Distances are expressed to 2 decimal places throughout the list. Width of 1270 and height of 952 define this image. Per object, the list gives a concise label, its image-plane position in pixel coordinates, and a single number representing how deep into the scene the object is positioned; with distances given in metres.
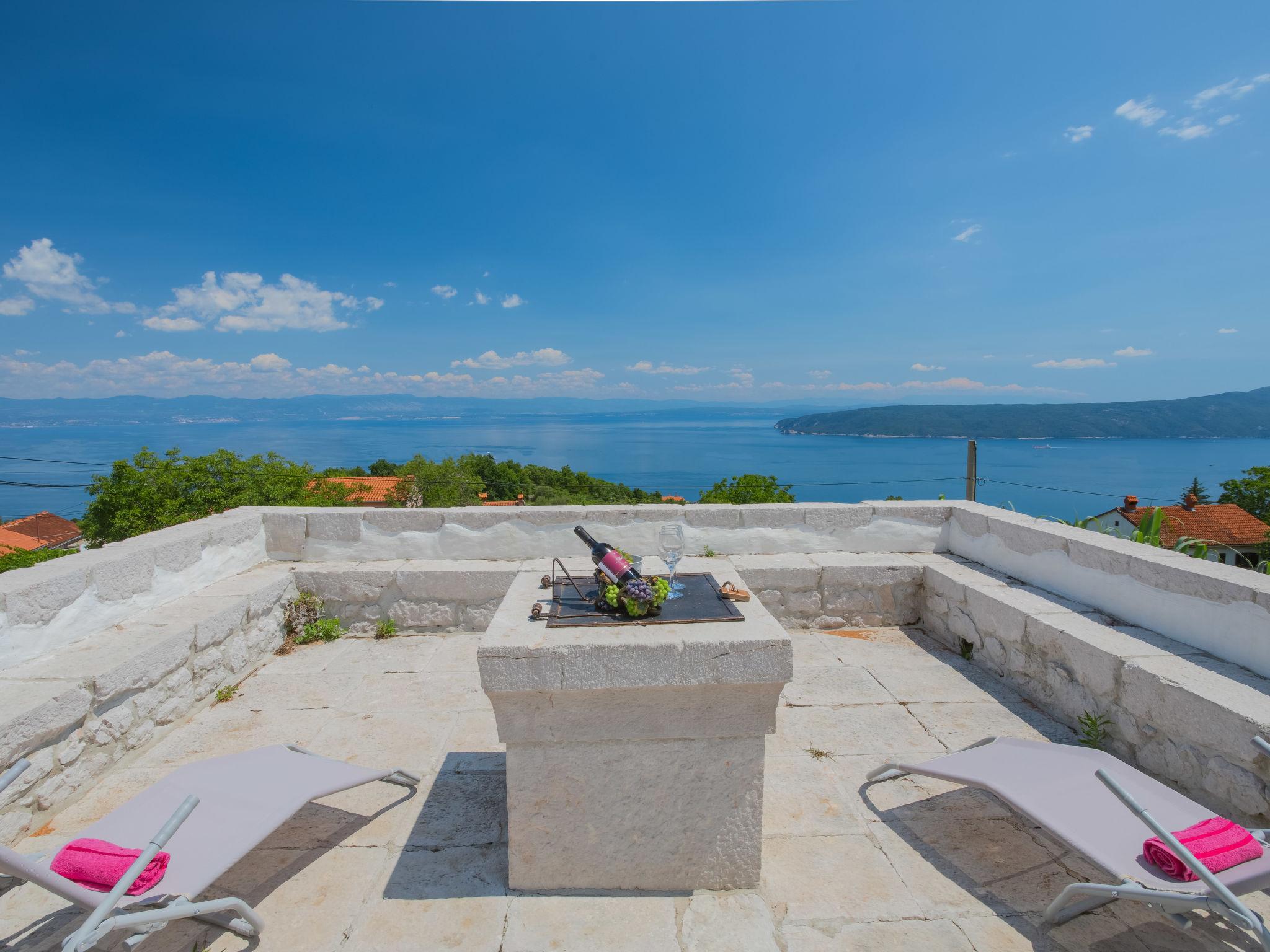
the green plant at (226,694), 3.34
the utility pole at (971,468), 7.91
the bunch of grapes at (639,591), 1.94
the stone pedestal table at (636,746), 1.74
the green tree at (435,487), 23.13
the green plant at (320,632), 4.19
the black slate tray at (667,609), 1.93
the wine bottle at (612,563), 2.03
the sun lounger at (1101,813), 1.53
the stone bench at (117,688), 2.23
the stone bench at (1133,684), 2.14
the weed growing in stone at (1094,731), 2.74
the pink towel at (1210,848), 1.60
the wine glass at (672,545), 2.28
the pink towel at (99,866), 1.57
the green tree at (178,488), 14.50
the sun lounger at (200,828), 1.46
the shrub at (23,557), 16.70
